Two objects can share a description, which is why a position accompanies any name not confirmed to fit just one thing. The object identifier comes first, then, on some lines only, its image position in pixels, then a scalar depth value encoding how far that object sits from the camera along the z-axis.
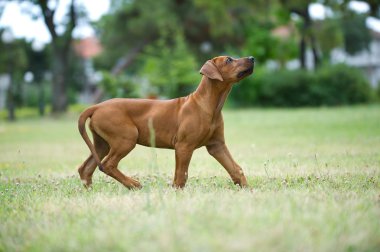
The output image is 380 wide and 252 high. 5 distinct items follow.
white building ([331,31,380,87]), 76.59
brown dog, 5.65
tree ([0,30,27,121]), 37.09
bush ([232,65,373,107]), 31.84
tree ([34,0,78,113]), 32.07
